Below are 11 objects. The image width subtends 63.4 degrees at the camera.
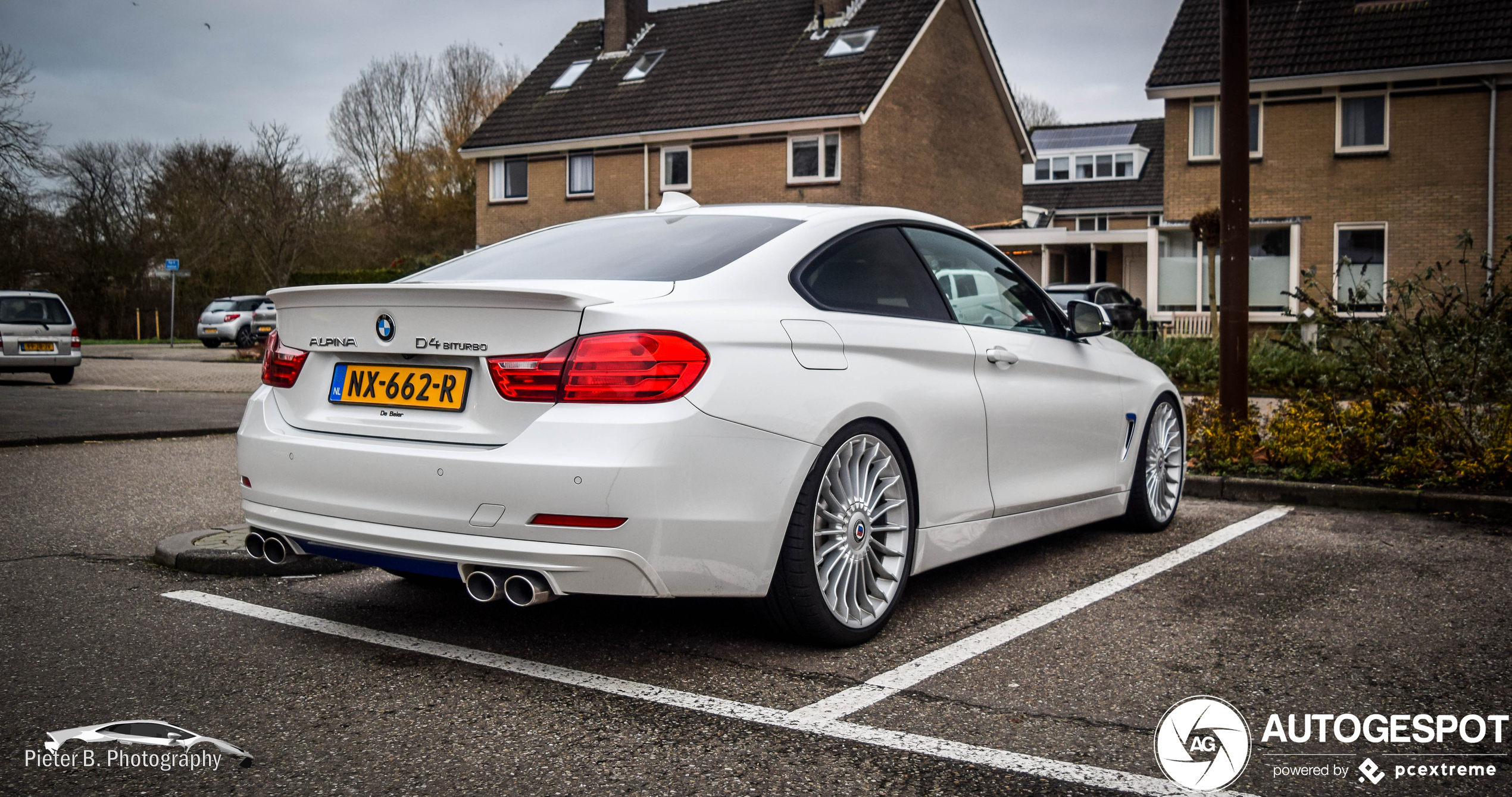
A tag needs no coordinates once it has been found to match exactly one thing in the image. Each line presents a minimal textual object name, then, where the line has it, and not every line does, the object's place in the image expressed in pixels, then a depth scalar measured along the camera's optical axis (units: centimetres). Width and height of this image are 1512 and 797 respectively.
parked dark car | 2295
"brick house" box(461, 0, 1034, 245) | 3083
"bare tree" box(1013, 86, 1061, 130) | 6112
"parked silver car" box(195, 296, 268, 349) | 3441
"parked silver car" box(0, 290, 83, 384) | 1894
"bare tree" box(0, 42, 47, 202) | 2608
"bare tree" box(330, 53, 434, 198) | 5488
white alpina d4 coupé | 338
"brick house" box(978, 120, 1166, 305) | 3928
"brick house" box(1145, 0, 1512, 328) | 2397
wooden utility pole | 780
